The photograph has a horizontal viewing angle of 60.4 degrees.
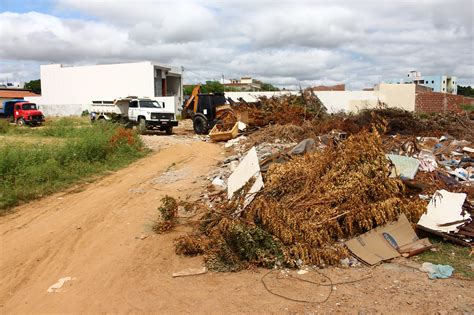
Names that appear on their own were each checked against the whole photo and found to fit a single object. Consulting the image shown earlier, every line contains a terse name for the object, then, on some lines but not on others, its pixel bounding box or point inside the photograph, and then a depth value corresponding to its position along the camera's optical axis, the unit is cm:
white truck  2309
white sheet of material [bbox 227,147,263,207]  677
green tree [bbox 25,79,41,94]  8500
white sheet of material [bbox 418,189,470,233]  609
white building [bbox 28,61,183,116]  3991
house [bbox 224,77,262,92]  9049
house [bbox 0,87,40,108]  5279
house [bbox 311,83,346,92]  4471
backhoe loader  2230
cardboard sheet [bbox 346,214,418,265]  556
